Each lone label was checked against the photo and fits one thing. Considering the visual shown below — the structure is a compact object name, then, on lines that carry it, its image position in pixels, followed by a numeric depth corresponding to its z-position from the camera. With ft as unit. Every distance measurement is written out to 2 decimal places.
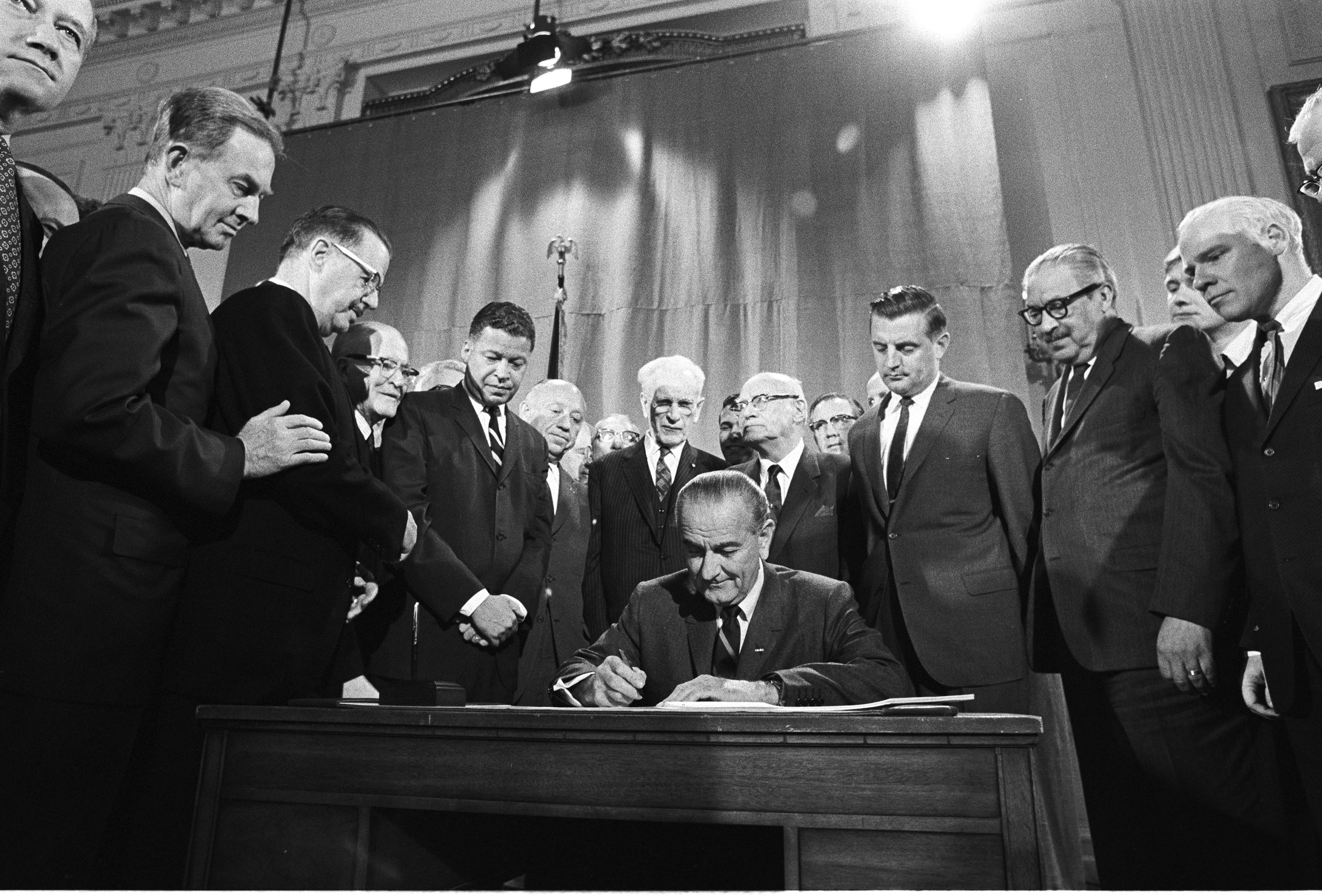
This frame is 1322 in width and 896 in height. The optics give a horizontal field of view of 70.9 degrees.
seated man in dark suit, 6.62
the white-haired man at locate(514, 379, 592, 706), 10.38
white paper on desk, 4.35
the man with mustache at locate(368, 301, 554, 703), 8.75
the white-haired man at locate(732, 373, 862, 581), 9.62
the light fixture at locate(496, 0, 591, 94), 19.25
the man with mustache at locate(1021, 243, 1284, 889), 6.77
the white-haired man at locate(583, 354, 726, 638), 10.39
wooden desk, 3.74
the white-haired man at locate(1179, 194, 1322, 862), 5.97
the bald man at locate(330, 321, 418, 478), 10.41
